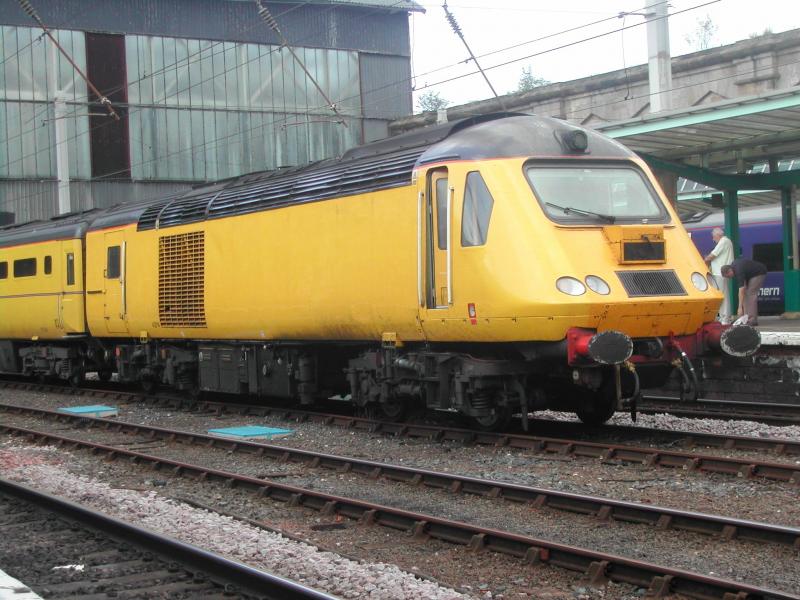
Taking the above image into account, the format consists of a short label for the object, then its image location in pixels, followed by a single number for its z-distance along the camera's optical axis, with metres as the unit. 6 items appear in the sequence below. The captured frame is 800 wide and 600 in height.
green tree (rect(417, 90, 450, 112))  86.12
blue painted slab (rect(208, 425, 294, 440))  12.21
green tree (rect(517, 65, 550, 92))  85.19
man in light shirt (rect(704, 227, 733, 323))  16.44
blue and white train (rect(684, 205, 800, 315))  28.91
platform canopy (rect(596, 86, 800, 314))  16.00
